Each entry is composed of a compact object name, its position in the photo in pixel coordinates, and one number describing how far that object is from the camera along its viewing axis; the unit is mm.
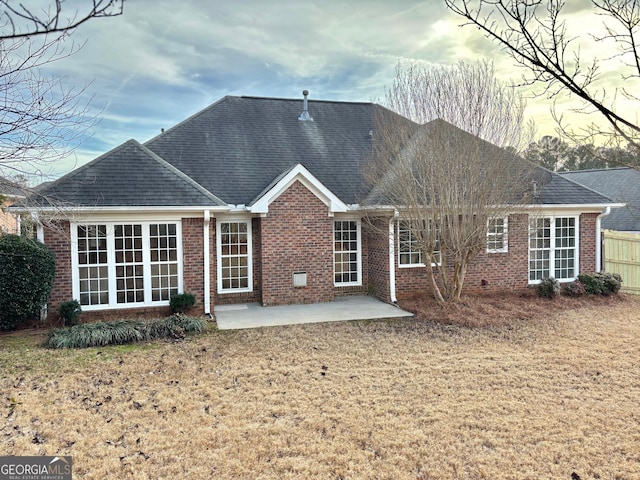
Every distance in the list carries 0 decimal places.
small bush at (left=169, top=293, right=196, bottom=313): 11276
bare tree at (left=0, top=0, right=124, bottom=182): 5180
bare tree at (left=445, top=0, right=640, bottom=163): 2596
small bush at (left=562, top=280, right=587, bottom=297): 13719
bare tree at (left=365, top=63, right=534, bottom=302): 10852
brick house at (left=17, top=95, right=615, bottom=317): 11047
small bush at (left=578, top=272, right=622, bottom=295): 13820
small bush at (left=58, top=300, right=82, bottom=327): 10430
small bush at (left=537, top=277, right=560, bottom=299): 13609
